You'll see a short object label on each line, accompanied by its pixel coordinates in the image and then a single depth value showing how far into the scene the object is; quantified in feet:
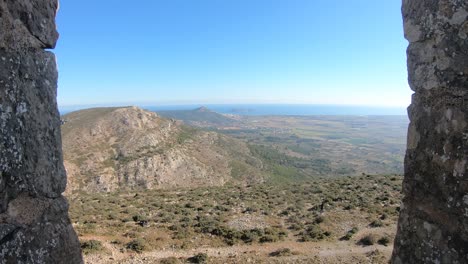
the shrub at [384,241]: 48.60
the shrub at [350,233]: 51.92
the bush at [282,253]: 45.00
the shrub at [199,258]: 42.38
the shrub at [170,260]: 41.63
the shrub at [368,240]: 49.11
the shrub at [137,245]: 45.82
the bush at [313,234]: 51.63
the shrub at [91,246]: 44.16
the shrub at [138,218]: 62.51
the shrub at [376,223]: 57.09
